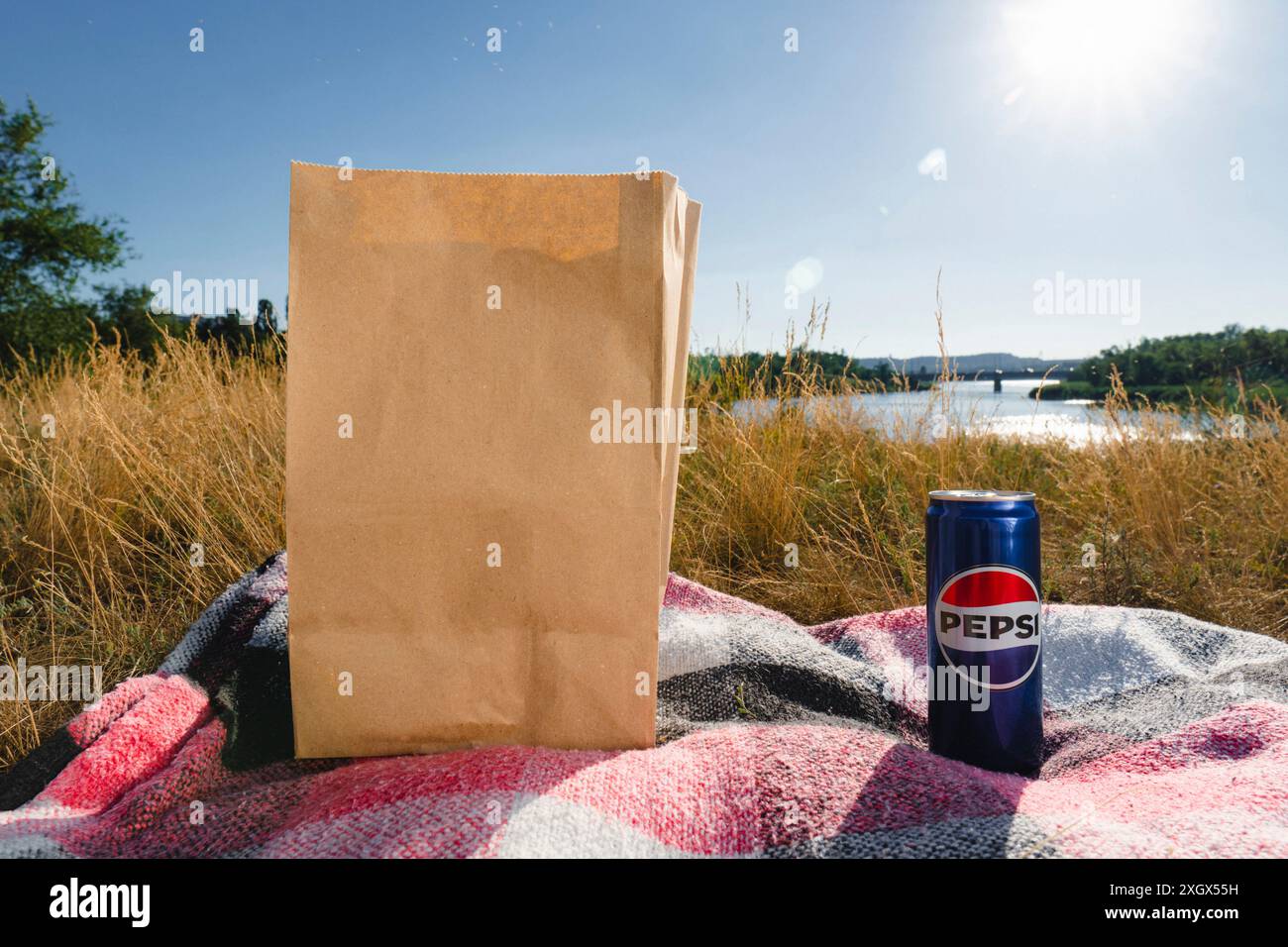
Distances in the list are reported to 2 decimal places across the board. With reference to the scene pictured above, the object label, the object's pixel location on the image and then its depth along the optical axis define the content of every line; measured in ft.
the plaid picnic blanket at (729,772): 1.27
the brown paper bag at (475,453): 1.46
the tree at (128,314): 49.24
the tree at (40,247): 45.10
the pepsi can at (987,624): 1.49
